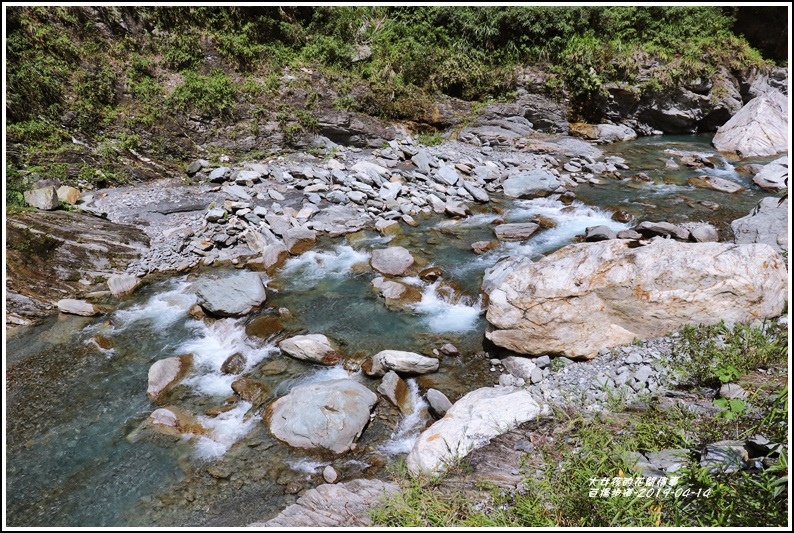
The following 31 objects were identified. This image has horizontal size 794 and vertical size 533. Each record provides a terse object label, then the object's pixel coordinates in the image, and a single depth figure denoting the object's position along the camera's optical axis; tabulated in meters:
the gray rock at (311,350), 5.89
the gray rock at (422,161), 12.66
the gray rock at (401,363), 5.50
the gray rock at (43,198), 8.63
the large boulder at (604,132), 16.36
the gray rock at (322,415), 4.58
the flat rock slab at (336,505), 3.42
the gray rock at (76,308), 6.85
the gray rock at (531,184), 11.41
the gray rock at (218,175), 11.20
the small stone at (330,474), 4.24
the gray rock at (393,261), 8.00
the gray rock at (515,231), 9.12
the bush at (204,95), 12.80
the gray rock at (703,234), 8.01
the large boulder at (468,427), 3.91
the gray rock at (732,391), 3.71
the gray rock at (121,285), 7.45
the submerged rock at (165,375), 5.40
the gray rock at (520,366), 5.11
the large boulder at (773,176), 10.98
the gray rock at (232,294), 6.78
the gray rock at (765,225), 6.91
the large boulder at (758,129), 13.93
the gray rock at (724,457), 2.78
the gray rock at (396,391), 5.10
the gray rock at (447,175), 11.90
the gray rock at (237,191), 10.42
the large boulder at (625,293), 4.70
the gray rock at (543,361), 5.15
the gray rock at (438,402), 4.89
